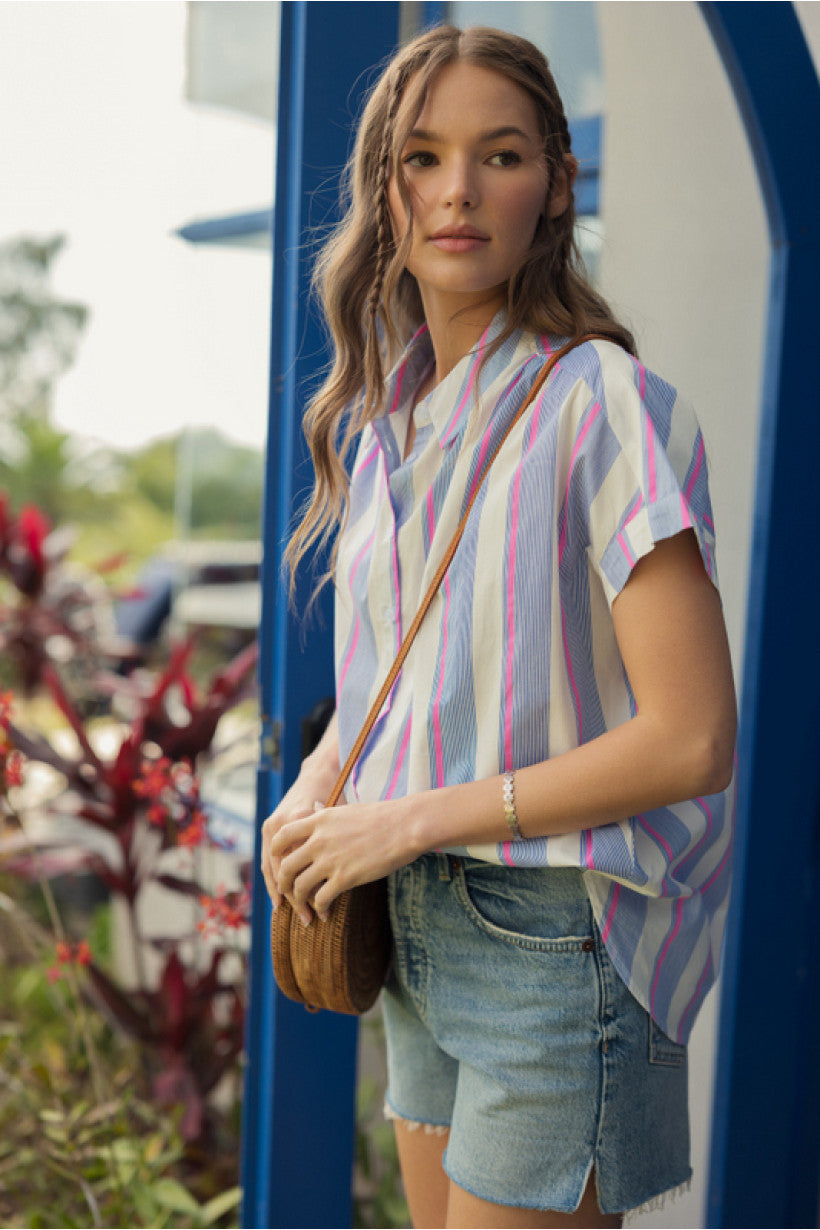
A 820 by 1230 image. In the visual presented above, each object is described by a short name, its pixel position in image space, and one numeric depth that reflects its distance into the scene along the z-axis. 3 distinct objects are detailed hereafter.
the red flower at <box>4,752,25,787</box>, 1.97
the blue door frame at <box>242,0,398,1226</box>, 1.49
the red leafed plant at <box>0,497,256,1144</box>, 2.53
